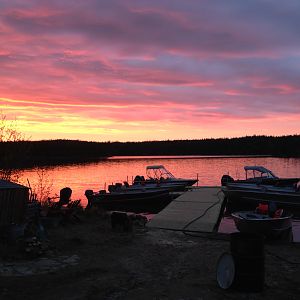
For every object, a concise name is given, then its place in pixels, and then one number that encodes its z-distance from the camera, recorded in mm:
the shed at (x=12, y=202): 8834
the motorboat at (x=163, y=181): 25150
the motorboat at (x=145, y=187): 23840
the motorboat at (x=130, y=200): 23388
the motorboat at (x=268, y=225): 11338
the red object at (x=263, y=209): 12793
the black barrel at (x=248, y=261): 5972
